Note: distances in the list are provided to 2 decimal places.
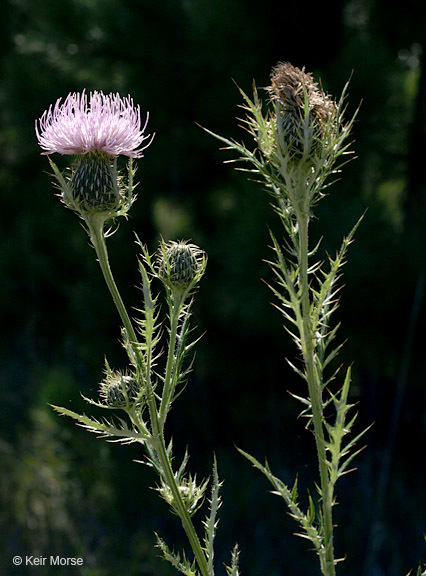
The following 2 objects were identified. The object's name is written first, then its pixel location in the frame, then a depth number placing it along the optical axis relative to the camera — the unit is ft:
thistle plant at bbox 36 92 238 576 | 2.81
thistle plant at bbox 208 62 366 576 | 2.77
